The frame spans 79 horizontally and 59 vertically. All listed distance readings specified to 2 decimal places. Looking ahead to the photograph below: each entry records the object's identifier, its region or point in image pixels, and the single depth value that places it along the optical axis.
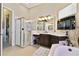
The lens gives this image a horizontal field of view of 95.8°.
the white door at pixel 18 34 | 2.17
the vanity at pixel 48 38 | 2.09
